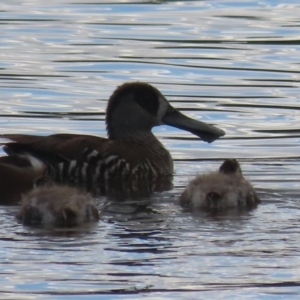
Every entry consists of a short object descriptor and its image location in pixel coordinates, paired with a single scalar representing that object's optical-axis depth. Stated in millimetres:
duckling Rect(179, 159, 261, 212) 10258
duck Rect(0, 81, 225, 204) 11977
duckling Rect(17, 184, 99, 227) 9602
